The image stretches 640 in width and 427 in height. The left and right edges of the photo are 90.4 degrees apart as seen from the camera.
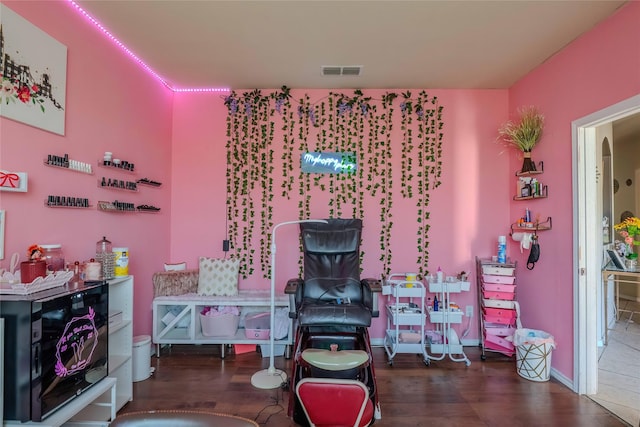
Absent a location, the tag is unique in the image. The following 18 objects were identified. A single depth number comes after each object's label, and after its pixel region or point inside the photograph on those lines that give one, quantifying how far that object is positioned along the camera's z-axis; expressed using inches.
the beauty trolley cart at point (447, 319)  117.8
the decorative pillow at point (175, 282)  121.0
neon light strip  88.0
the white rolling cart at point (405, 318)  116.7
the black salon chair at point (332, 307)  79.5
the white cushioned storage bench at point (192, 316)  118.8
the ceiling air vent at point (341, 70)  117.0
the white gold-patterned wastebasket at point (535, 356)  101.9
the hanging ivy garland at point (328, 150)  135.6
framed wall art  67.3
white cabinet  74.7
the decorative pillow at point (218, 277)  126.3
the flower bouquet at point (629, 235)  131.2
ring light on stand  99.0
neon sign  135.4
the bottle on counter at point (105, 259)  87.0
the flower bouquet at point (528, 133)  115.1
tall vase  115.4
